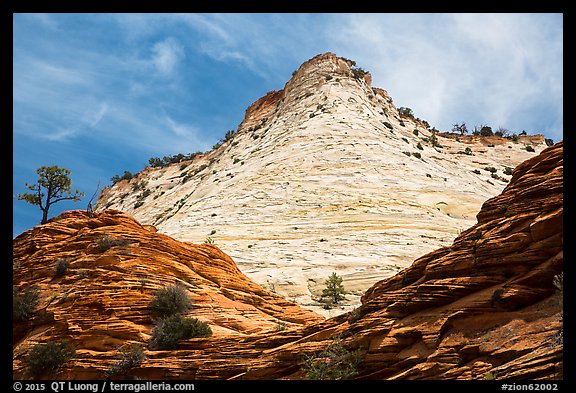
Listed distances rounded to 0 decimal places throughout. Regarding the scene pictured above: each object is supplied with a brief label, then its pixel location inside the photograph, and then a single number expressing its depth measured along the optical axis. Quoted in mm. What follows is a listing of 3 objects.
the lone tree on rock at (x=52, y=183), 33344
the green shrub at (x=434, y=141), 62169
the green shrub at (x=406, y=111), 87338
